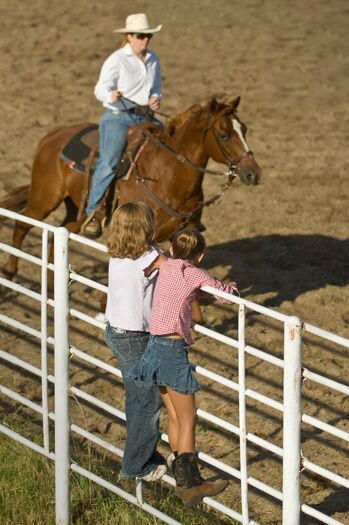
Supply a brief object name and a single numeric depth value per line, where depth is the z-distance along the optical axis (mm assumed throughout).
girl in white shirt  10773
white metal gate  10023
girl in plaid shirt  10812
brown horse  19094
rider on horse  19500
